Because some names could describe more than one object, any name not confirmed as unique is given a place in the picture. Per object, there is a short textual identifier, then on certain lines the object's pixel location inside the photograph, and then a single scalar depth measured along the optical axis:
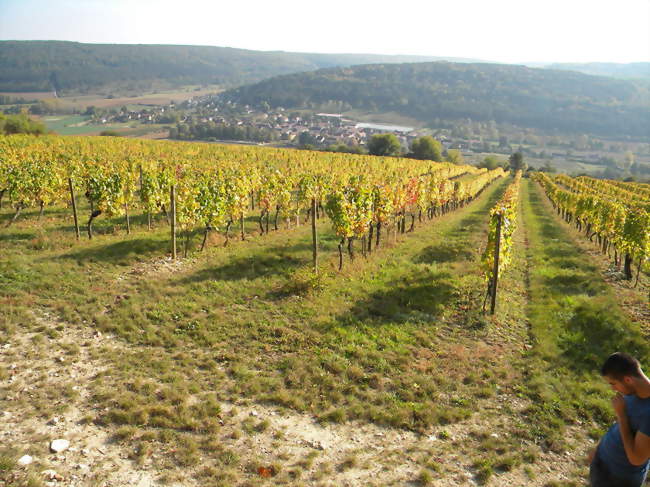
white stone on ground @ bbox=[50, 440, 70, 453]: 5.86
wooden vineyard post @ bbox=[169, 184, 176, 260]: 14.71
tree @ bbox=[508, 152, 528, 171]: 116.94
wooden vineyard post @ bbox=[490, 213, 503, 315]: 11.75
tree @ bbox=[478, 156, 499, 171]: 106.59
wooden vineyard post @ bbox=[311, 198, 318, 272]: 13.67
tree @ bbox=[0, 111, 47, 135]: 66.25
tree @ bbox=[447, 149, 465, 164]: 103.28
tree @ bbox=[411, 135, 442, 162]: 94.19
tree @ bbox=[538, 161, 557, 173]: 117.99
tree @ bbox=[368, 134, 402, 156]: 95.38
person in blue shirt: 3.43
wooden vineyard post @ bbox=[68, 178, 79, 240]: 15.67
